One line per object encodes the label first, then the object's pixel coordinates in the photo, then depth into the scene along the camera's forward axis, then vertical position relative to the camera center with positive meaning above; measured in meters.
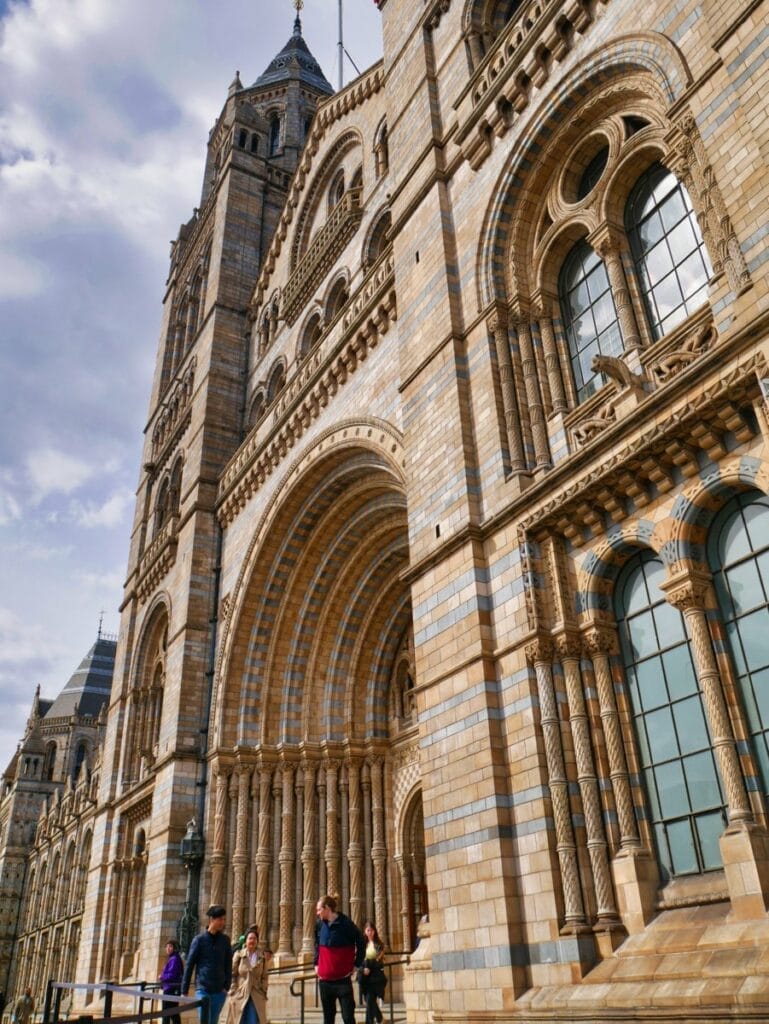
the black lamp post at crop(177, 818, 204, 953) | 17.47 +2.86
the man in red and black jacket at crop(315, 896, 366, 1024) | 8.95 +0.52
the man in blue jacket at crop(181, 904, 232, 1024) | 8.50 +0.48
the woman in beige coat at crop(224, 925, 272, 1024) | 8.27 +0.25
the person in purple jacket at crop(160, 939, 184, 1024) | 12.38 +0.60
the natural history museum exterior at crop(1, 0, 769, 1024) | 8.15 +5.23
